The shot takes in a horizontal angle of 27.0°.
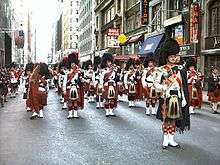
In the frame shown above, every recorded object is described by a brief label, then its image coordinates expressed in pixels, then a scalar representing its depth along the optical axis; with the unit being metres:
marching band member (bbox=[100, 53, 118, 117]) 14.79
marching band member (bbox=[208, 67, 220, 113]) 16.32
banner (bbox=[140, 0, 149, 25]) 39.00
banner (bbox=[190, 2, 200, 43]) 27.86
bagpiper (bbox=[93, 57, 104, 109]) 18.02
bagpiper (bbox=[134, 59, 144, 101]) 18.34
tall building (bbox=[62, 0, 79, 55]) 132.00
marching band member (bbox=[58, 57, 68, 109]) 14.57
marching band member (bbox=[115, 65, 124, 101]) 20.20
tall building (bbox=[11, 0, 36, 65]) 85.05
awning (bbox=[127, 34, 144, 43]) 40.75
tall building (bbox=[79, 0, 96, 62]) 80.25
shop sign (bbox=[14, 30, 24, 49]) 64.88
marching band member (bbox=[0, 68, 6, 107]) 20.22
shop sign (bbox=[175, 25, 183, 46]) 31.73
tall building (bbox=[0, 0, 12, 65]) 62.00
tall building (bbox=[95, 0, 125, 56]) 50.38
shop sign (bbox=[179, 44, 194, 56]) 29.59
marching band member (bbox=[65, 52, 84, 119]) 14.30
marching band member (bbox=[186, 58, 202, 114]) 16.02
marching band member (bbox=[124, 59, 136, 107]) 18.23
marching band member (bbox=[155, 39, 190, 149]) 9.06
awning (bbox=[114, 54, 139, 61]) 43.49
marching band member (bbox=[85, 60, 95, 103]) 20.74
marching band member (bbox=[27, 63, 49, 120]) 14.52
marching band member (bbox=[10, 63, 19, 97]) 26.56
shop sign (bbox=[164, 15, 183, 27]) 31.23
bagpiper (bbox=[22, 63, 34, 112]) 16.56
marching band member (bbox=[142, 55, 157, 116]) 15.23
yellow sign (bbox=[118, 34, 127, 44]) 44.13
